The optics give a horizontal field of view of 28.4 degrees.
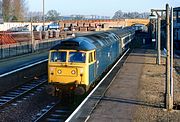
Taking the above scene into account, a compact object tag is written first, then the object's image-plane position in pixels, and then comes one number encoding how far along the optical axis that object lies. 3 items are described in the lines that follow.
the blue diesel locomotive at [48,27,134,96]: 14.99
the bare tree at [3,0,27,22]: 123.62
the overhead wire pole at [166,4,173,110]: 13.54
